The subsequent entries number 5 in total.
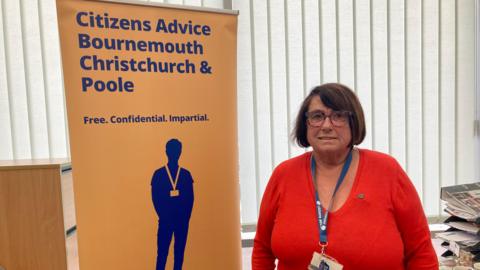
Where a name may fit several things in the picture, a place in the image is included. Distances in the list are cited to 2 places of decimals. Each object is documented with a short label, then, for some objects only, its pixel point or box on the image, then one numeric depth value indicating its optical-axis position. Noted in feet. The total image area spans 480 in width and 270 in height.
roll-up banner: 4.27
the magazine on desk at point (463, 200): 4.84
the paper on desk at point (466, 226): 4.76
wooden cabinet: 3.93
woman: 3.61
